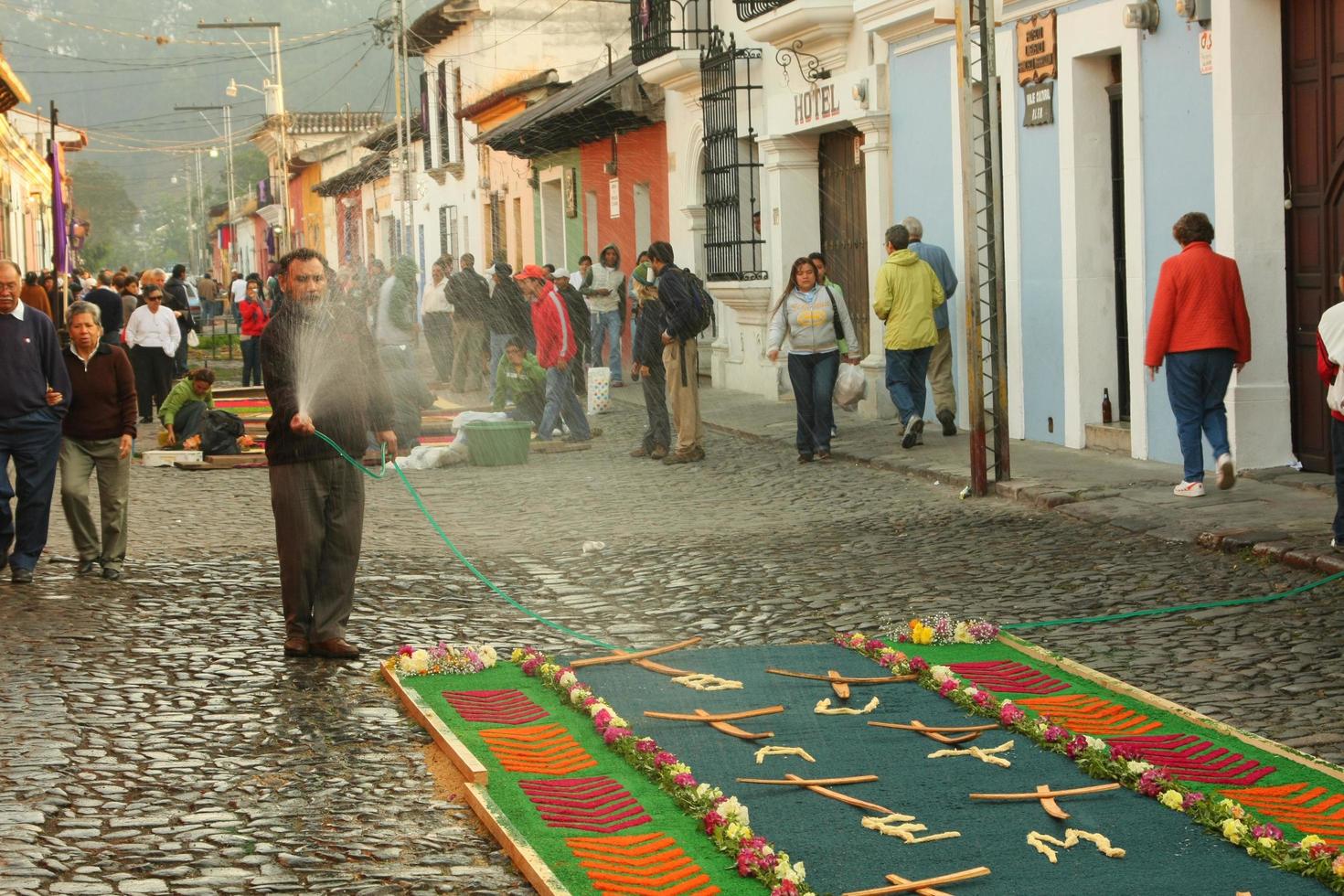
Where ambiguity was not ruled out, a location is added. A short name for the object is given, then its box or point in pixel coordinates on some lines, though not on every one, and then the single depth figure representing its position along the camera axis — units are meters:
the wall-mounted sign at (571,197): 32.06
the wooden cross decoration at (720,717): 6.48
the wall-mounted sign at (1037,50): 14.54
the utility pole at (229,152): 84.69
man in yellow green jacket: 15.34
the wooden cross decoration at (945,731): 6.27
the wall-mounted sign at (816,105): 18.78
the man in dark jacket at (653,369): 15.88
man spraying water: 8.06
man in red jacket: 17.05
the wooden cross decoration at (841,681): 7.00
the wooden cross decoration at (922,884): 4.77
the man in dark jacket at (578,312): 21.12
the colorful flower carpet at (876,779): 4.97
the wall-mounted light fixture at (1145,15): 12.98
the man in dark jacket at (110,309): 21.66
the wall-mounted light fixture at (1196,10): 12.30
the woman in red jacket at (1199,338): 11.30
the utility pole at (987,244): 12.17
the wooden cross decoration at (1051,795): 5.39
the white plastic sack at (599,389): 20.72
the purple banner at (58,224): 29.11
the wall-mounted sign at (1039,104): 14.70
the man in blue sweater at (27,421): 10.16
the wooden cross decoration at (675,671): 7.16
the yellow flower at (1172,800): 5.42
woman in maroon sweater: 10.46
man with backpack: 15.30
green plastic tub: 15.99
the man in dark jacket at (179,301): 28.11
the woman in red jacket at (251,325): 26.72
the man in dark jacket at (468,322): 24.56
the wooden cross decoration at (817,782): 5.68
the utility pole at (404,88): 37.69
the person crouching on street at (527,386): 18.20
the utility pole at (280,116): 51.31
